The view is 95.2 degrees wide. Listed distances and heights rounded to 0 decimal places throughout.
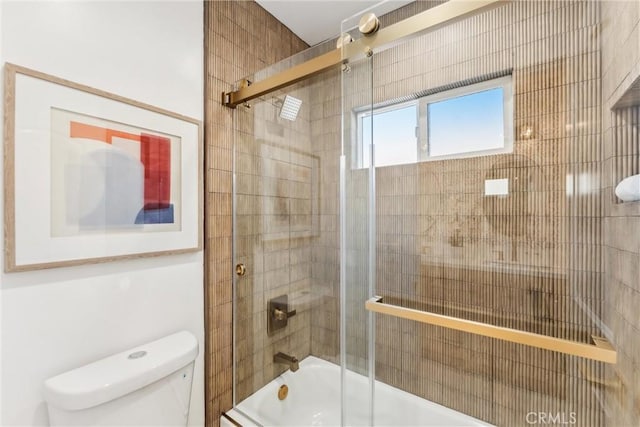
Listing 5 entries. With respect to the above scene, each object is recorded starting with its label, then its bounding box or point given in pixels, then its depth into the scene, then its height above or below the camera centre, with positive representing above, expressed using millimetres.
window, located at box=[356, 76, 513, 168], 1113 +358
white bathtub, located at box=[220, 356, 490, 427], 1297 -906
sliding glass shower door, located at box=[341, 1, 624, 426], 896 -11
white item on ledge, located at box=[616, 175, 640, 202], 659 +57
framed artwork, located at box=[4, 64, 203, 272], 854 +138
